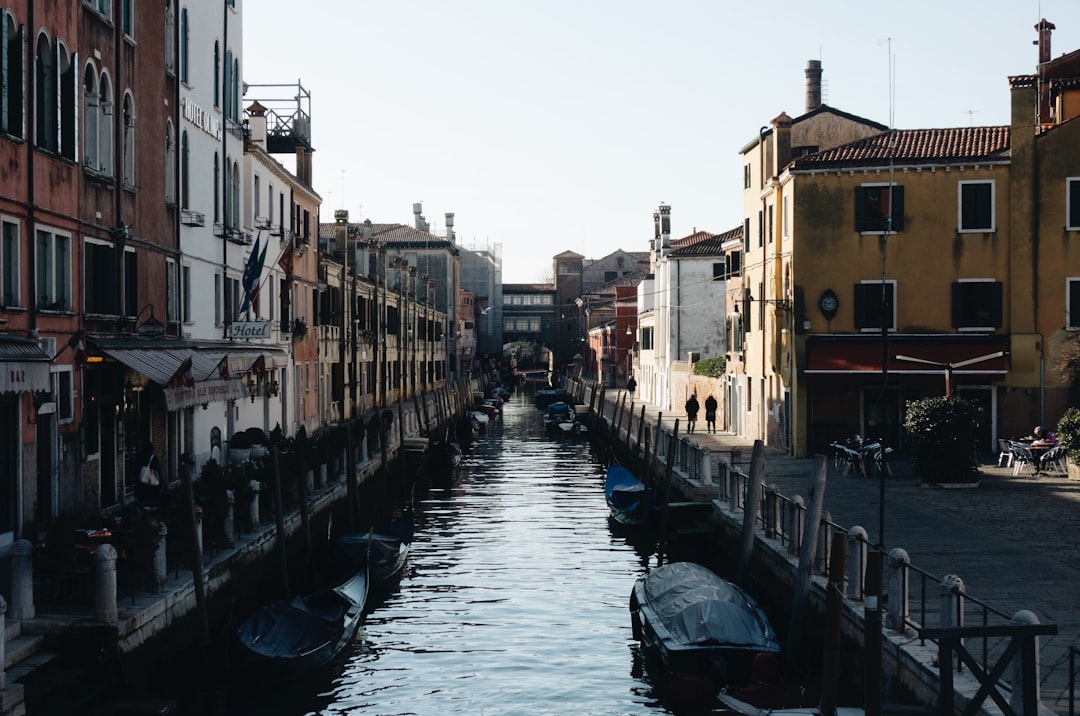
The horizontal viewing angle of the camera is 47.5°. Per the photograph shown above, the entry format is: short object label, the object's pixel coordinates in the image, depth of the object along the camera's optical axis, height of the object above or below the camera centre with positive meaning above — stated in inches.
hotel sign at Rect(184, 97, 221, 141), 1103.0 +215.1
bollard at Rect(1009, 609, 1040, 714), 372.8 -102.9
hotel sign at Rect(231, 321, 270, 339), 1215.1 +19.5
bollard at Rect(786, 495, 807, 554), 728.3 -106.8
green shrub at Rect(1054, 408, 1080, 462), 1034.1 -74.0
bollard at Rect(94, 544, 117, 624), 539.2 -106.3
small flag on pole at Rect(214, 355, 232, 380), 1012.5 -17.6
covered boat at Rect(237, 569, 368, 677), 616.1 -149.9
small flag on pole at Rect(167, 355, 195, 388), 859.4 -20.5
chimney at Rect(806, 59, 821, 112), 1955.0 +421.3
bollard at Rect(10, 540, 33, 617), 528.4 -100.1
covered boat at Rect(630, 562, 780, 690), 592.7 -143.4
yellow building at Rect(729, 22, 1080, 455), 1280.8 +80.4
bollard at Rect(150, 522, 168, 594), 609.0 -108.5
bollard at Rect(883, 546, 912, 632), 508.1 -102.8
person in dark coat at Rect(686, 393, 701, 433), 1731.1 -91.0
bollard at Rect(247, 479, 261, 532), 843.4 -108.6
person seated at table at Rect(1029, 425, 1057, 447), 1131.9 -88.4
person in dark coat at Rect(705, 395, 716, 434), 1764.3 -96.7
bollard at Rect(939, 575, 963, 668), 446.9 -92.9
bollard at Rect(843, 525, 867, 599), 578.6 -102.6
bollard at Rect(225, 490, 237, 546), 763.4 -106.0
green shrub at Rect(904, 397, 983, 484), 1032.8 -80.1
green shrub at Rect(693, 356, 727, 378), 1866.4 -31.3
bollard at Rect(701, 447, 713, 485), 1123.3 -110.7
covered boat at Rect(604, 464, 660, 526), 1168.2 -151.0
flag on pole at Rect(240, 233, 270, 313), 1117.7 +72.1
